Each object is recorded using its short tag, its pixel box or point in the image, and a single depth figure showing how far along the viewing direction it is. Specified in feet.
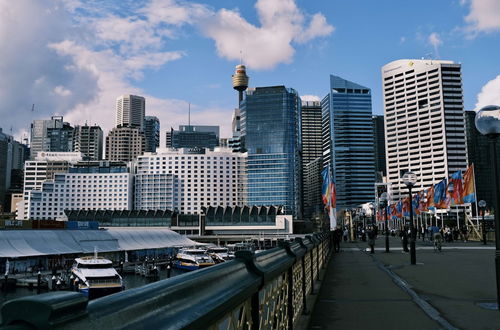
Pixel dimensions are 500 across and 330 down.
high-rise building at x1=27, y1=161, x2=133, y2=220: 561.84
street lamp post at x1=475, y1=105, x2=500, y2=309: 26.99
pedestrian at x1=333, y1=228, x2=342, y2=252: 97.35
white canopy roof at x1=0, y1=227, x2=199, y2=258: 201.57
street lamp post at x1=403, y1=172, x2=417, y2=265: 57.06
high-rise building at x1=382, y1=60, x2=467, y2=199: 612.29
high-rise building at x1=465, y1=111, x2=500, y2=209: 600.39
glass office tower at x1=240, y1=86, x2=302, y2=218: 575.38
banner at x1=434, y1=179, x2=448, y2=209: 126.52
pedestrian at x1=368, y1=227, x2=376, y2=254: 84.51
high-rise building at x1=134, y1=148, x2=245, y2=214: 566.35
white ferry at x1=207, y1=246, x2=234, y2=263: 253.03
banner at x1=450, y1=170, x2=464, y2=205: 113.70
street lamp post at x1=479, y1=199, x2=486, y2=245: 113.31
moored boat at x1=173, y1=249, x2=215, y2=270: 225.35
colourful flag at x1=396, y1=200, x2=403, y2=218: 202.08
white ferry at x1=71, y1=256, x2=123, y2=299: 156.66
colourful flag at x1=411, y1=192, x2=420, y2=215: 171.42
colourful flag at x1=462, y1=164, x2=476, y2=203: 106.63
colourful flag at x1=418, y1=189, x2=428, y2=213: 156.66
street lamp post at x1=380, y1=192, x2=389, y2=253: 118.17
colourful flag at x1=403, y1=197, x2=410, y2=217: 169.39
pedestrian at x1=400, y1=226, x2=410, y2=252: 88.86
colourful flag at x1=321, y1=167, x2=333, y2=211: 112.15
